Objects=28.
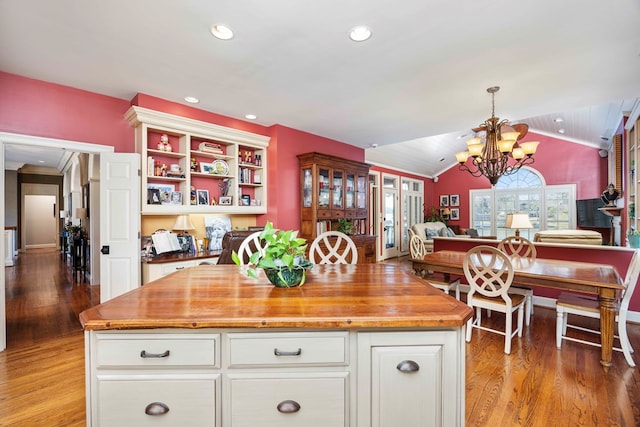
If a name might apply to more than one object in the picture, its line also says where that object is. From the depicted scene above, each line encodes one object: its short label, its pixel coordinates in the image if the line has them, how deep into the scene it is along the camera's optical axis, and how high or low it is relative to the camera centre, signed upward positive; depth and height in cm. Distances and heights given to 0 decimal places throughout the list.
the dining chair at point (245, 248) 243 -26
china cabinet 465 +33
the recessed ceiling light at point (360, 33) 216 +135
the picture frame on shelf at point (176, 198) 370 +23
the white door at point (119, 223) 322 -7
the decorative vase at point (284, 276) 156 -32
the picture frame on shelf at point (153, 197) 348 +23
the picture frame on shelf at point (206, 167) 401 +66
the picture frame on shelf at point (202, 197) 398 +26
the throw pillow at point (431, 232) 842 -52
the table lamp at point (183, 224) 366 -9
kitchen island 115 -60
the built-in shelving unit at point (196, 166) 346 +68
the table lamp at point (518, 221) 494 -12
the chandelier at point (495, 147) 337 +81
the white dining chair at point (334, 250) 258 -32
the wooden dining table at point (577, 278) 241 -58
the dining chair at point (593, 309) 237 -84
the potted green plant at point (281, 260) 154 -23
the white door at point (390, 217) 822 -6
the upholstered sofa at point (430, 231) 809 -47
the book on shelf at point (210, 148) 396 +93
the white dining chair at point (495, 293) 267 -75
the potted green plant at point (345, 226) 514 -19
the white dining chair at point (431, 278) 356 -82
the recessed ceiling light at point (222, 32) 215 +136
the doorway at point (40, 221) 1001 -12
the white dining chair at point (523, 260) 316 -54
